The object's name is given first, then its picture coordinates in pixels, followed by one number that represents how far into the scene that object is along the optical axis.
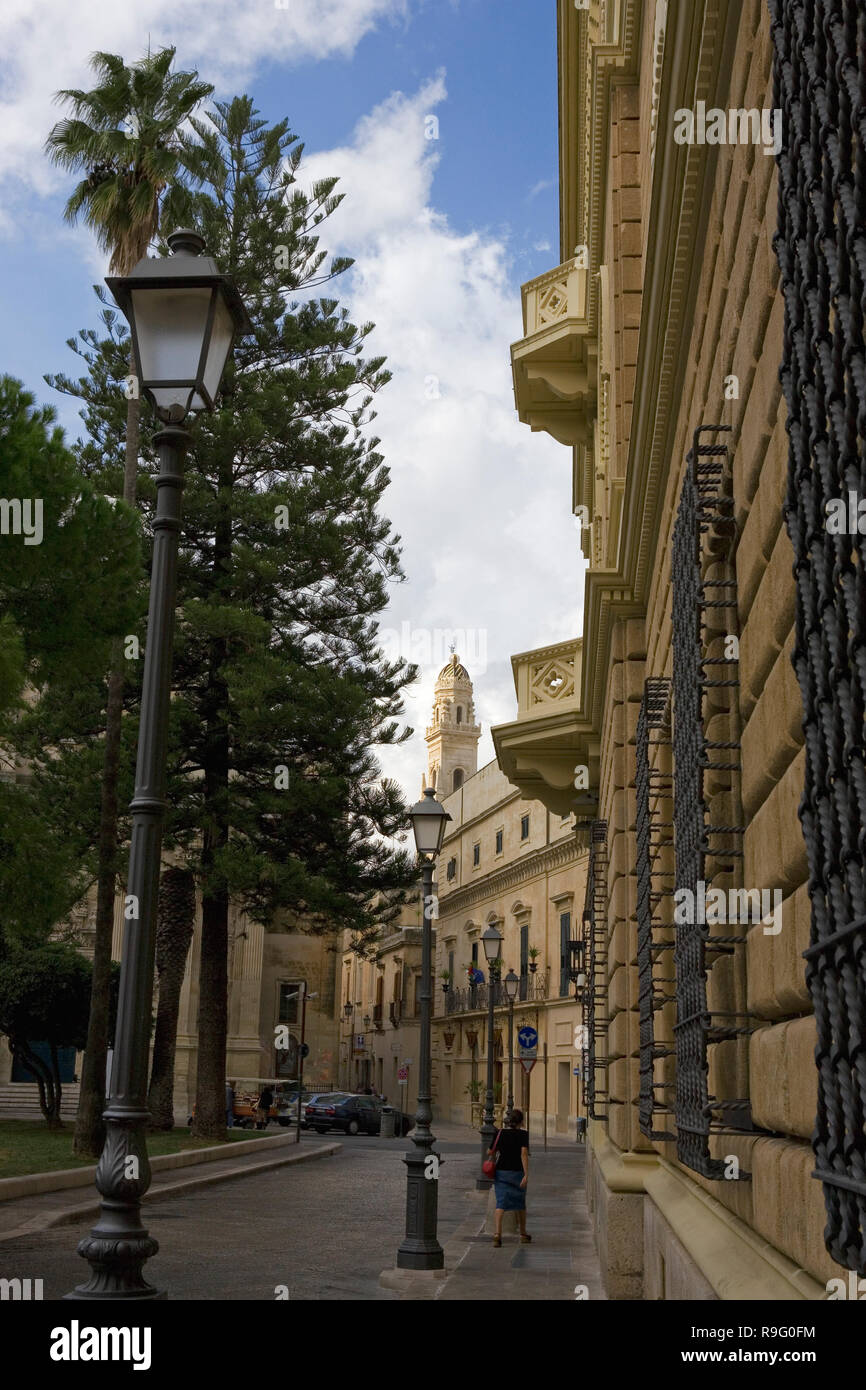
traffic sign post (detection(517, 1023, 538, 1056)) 29.51
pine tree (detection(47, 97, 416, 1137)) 28.31
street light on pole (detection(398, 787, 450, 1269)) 12.10
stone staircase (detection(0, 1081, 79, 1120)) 44.62
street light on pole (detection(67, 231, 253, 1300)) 4.92
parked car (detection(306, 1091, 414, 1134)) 45.91
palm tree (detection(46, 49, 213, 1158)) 22.72
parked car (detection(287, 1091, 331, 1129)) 46.16
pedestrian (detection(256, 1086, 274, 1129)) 45.72
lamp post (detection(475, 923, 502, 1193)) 25.03
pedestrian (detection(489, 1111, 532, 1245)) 14.11
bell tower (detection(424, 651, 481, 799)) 99.00
